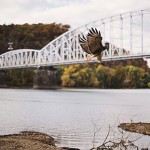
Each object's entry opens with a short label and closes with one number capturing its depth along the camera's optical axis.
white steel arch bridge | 95.30
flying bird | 7.64
